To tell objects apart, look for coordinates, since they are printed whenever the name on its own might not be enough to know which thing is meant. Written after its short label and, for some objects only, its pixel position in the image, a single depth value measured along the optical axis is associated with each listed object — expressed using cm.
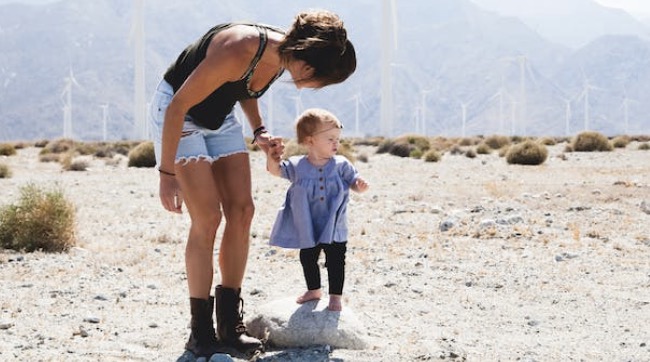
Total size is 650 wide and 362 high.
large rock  490
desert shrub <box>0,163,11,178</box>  2003
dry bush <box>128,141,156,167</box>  2408
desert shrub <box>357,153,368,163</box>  2530
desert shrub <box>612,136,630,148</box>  3381
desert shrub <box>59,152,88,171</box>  2309
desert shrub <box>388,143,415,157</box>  2964
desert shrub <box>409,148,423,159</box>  2768
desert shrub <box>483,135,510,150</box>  3603
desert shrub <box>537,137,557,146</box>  3696
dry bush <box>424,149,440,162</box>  2570
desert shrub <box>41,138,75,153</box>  3459
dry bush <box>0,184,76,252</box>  853
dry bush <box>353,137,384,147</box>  4028
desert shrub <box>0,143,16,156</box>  3084
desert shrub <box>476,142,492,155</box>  3084
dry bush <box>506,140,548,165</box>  2334
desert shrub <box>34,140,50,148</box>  4203
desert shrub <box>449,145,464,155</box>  3015
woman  411
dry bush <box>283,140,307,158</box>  2169
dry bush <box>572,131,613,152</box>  3027
